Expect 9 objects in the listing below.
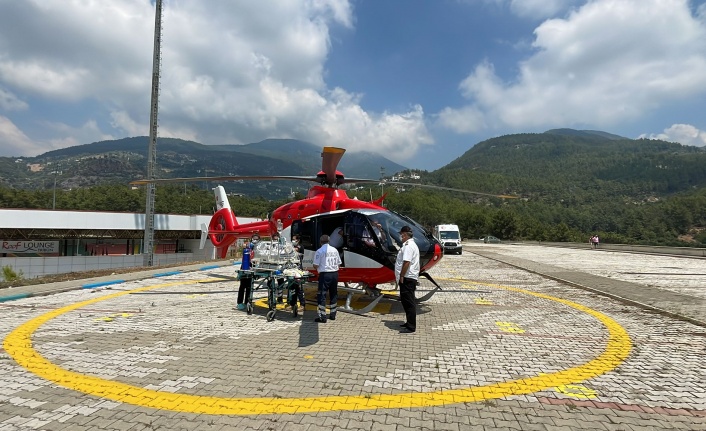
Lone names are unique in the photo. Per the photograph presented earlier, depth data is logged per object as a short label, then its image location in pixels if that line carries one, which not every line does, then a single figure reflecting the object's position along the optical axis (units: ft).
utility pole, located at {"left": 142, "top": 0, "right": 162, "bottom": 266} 87.61
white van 110.01
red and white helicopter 29.09
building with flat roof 94.84
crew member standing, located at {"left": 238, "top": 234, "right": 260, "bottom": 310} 27.96
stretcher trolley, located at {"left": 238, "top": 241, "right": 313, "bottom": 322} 25.76
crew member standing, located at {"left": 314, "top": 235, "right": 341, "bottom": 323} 25.43
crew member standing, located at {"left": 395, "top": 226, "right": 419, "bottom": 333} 22.81
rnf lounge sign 113.19
